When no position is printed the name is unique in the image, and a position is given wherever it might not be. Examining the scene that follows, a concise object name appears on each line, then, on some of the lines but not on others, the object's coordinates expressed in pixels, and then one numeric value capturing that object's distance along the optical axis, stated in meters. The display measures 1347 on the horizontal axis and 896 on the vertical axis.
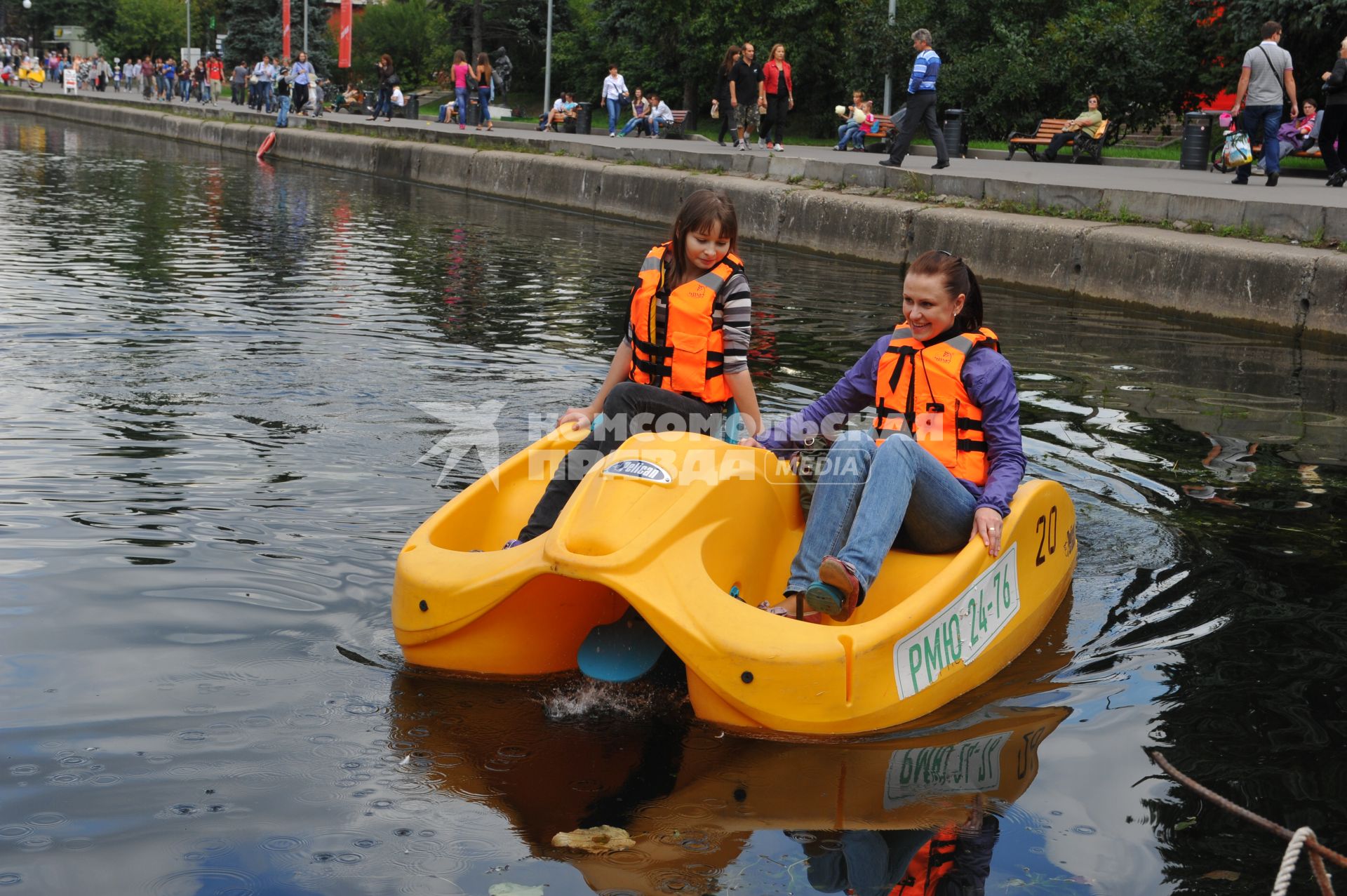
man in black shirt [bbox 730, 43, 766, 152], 21.25
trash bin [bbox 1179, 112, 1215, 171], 19.31
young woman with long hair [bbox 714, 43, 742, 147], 21.22
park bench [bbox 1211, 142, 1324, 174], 18.77
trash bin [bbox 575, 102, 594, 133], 29.75
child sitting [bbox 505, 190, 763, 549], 4.77
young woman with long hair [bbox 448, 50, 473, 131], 26.94
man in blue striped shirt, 15.27
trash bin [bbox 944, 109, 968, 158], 20.66
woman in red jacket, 20.75
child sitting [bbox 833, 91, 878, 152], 23.30
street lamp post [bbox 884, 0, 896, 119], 24.83
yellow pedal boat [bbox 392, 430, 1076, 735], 3.66
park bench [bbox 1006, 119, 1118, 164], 20.44
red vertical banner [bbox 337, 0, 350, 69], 35.69
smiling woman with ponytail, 4.03
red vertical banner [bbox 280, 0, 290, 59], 38.69
